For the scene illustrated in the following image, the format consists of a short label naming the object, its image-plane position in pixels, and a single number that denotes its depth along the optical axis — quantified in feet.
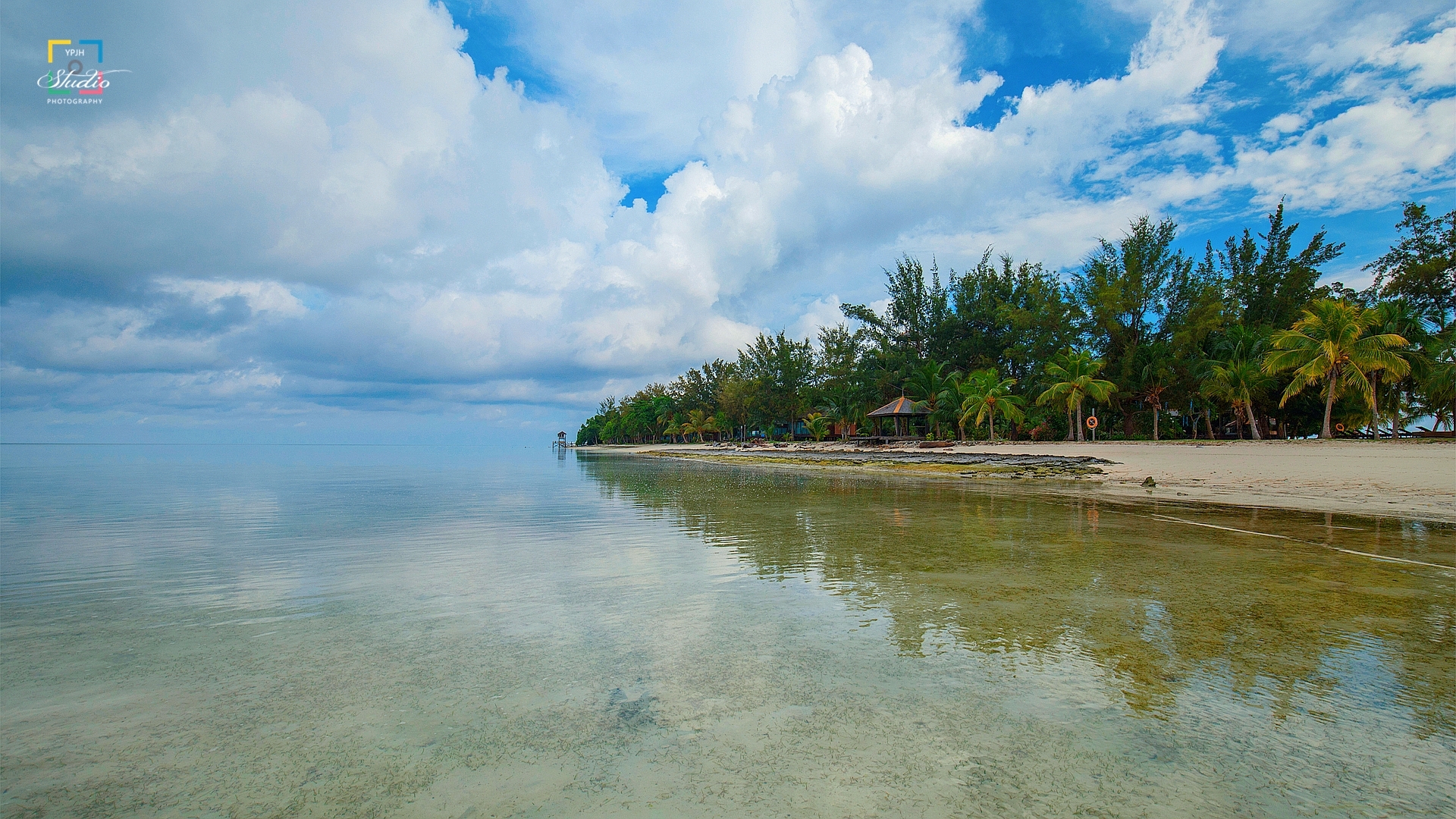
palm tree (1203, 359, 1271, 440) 117.91
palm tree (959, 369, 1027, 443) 135.33
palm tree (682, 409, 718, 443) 306.14
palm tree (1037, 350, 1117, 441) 127.13
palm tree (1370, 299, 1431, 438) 105.81
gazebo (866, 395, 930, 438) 154.59
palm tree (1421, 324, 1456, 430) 100.53
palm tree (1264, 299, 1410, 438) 94.89
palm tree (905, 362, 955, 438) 166.61
